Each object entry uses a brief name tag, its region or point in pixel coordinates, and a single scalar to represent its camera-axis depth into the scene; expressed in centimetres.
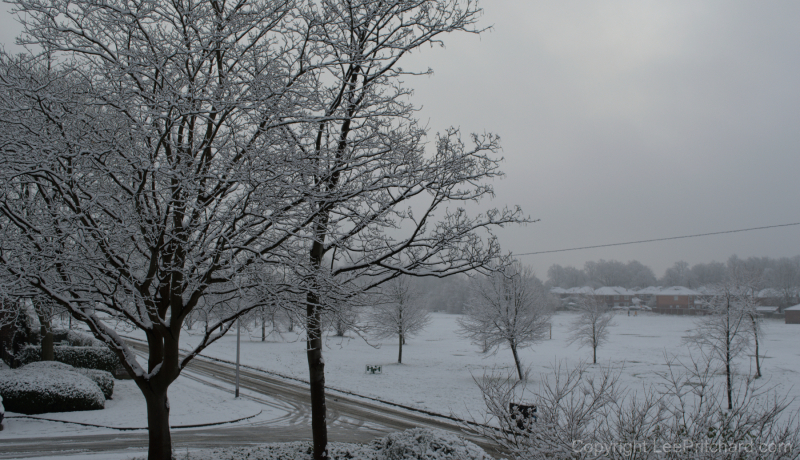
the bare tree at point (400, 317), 3262
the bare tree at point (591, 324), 3484
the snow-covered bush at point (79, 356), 1925
